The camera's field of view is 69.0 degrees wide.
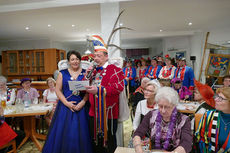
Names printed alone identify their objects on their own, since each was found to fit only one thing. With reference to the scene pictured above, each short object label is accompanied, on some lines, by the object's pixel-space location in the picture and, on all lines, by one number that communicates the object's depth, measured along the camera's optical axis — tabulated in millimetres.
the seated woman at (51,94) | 3529
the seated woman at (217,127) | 1379
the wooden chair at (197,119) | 1675
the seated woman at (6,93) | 3042
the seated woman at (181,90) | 3667
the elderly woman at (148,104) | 2121
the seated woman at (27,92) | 3348
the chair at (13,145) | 2248
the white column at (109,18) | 3469
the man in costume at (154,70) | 5948
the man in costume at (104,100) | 1929
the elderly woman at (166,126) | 1401
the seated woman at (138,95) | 3209
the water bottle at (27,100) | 2988
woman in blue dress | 1998
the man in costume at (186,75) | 4324
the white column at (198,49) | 7664
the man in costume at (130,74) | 7148
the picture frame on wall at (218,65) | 5281
